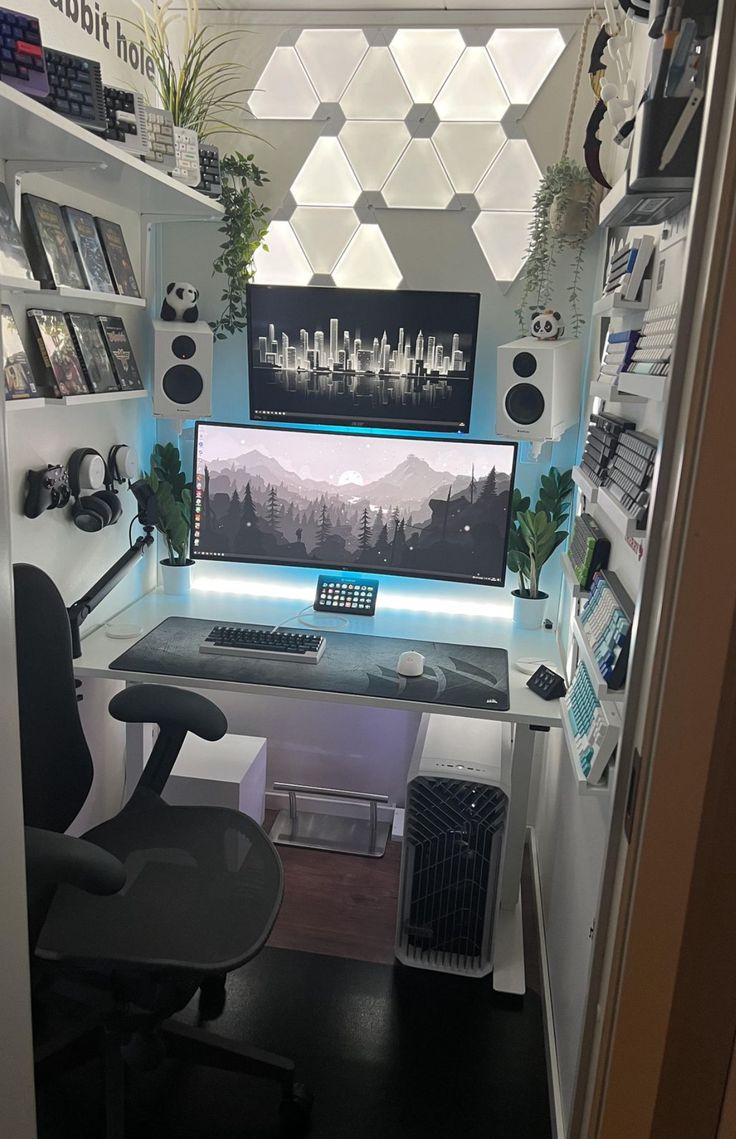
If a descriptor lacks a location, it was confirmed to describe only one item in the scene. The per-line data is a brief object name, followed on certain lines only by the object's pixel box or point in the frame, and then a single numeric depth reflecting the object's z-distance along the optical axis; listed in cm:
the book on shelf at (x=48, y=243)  182
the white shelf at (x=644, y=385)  114
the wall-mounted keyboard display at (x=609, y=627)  129
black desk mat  203
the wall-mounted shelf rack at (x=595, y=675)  129
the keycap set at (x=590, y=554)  171
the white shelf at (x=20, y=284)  149
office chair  138
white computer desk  201
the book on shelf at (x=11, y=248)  160
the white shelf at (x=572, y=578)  179
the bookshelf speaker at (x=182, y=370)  243
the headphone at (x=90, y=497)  216
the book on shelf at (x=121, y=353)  225
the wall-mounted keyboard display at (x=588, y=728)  135
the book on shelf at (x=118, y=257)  216
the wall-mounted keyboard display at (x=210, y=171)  225
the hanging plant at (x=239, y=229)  243
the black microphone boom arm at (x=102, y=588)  215
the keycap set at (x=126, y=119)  180
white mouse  212
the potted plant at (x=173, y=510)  258
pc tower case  204
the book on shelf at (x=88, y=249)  198
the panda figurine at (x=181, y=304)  247
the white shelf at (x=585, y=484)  157
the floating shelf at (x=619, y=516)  120
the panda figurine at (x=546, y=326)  227
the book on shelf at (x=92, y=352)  207
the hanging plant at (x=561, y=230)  223
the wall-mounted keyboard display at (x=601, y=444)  157
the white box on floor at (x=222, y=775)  235
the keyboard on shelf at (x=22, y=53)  141
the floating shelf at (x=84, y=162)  144
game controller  198
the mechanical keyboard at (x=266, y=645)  220
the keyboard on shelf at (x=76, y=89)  159
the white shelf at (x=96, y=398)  187
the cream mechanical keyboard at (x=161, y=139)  192
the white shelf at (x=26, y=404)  167
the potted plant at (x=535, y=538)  245
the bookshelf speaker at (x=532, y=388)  219
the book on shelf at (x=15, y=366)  173
